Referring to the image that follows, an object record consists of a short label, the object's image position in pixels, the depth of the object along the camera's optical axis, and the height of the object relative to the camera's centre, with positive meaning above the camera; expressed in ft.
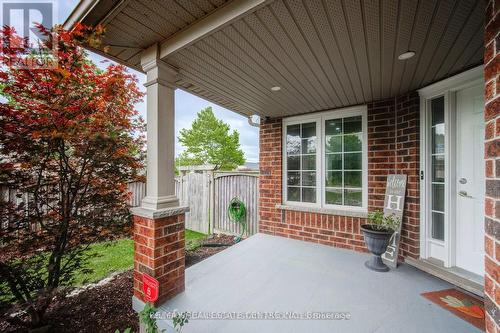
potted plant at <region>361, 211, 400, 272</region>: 8.49 -2.62
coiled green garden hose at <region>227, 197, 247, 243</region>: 15.16 -3.11
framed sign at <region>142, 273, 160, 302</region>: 5.79 -3.26
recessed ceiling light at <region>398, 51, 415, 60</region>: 6.36 +3.32
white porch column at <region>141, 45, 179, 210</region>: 6.64 +1.11
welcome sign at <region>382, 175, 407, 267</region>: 9.12 -1.65
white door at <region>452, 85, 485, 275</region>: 7.43 -0.45
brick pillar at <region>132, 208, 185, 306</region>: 6.40 -2.51
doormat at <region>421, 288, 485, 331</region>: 6.04 -4.13
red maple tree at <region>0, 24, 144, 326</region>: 5.83 +0.31
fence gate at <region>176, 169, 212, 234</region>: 17.56 -2.41
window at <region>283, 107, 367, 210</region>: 11.32 +0.44
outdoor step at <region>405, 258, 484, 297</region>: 7.06 -3.82
